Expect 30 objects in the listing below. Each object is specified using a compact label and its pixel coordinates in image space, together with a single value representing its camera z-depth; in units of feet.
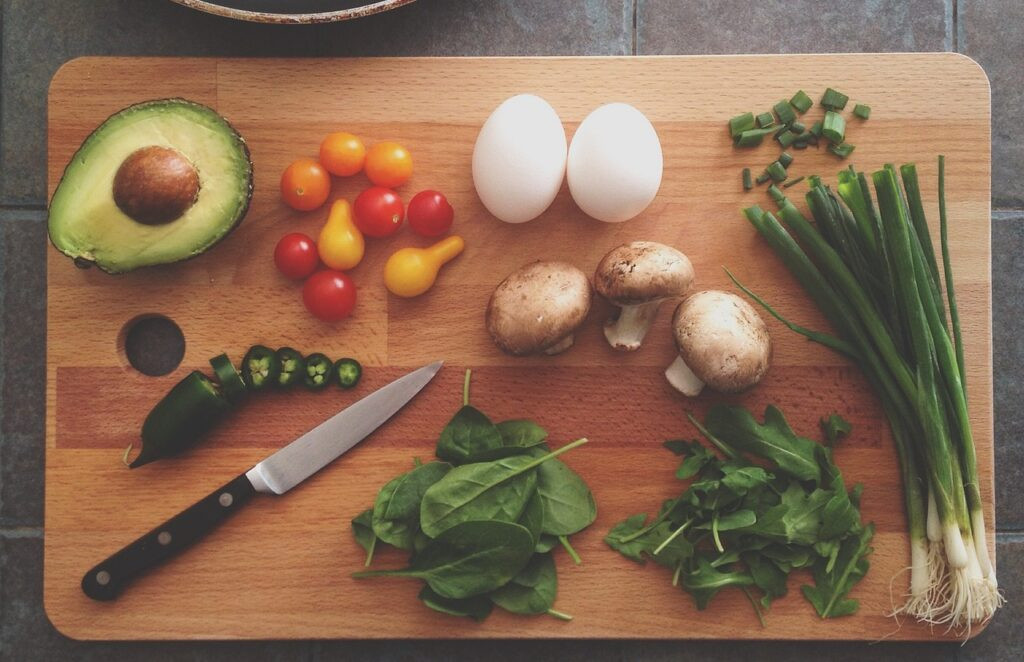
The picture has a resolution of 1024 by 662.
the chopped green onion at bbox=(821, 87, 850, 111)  1.62
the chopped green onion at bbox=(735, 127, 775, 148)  1.61
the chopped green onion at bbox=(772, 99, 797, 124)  1.62
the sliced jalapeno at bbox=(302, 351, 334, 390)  1.62
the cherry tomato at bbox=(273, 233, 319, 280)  1.59
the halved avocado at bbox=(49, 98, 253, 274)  1.47
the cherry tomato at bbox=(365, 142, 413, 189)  1.58
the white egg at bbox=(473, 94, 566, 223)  1.50
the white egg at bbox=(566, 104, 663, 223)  1.49
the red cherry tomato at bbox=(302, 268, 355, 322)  1.59
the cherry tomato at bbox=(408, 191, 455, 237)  1.58
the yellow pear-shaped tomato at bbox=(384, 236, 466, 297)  1.59
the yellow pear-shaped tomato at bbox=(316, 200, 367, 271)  1.59
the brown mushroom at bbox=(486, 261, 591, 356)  1.52
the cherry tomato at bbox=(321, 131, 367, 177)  1.58
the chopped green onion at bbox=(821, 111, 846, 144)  1.61
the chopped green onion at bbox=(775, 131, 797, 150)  1.63
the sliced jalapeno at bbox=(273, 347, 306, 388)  1.61
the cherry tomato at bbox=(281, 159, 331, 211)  1.58
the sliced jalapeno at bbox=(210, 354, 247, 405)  1.59
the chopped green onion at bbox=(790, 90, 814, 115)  1.62
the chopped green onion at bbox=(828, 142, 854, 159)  1.63
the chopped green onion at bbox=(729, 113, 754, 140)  1.62
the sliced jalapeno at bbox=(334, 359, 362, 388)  1.62
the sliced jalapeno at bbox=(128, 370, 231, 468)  1.58
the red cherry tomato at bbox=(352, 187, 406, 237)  1.58
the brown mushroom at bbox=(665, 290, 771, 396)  1.52
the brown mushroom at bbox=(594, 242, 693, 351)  1.51
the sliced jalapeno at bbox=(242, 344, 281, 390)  1.61
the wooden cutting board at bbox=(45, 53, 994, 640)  1.63
